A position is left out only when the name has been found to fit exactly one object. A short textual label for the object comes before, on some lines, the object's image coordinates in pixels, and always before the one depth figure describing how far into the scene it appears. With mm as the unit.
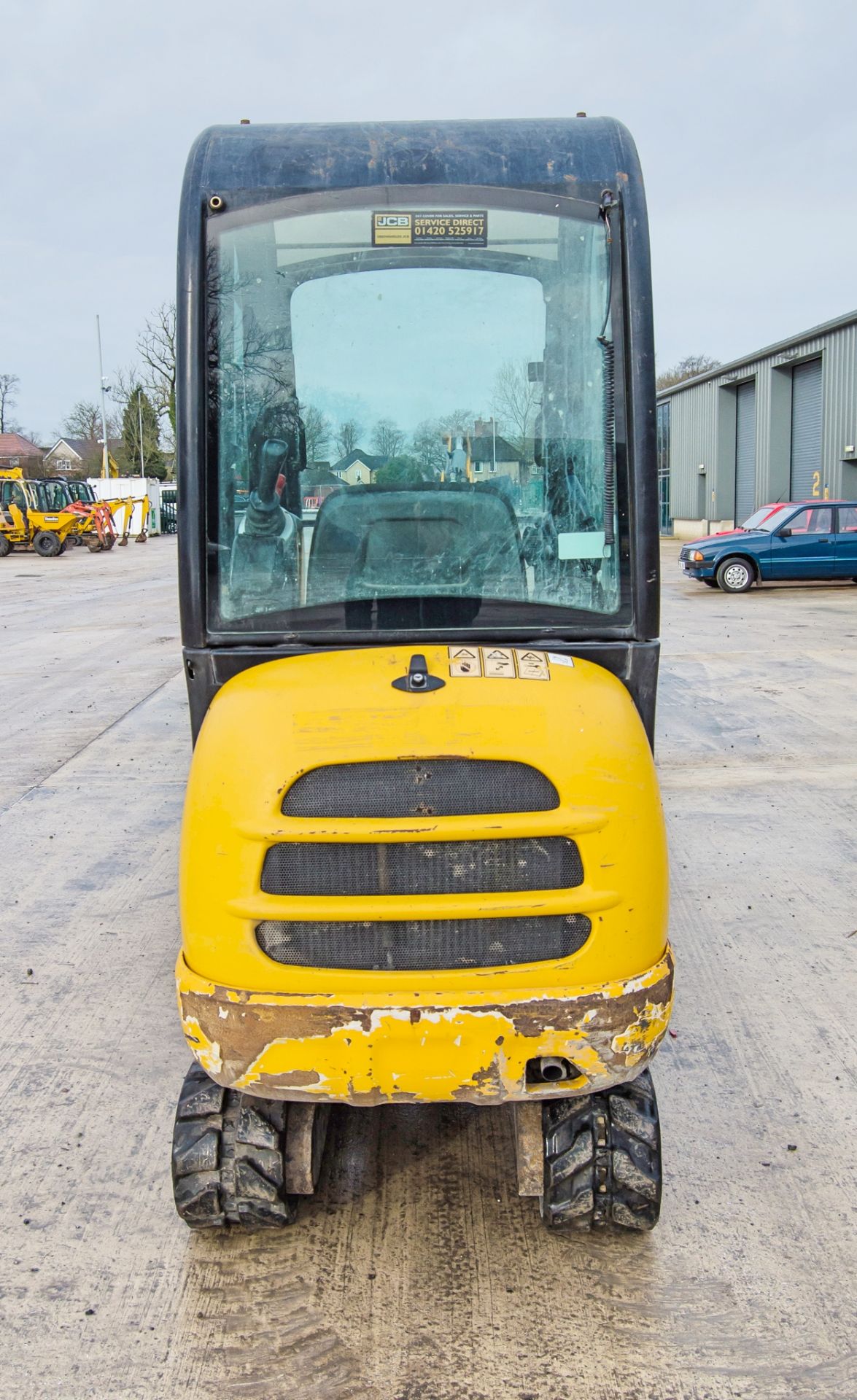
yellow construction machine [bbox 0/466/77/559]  39688
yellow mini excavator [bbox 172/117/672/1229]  2635
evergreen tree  76562
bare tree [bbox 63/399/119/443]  85250
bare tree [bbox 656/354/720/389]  70312
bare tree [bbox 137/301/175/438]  55594
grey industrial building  31188
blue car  22203
